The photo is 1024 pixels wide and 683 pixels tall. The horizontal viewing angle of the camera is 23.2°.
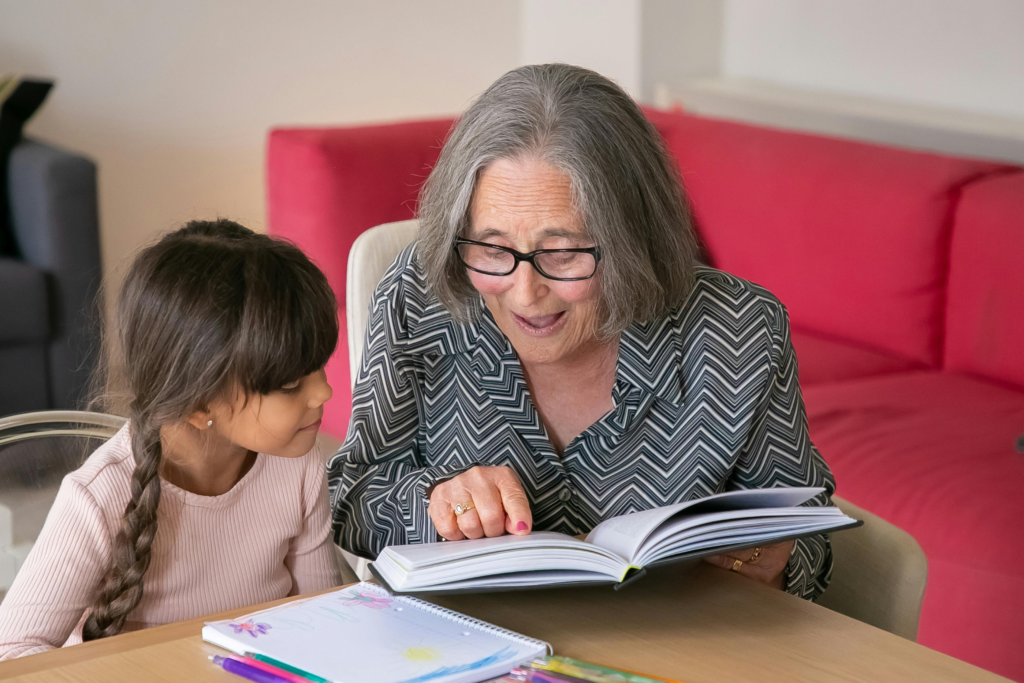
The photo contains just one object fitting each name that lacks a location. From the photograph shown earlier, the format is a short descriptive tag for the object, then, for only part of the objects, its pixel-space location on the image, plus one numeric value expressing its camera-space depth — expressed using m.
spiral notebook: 1.75
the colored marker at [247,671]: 1.75
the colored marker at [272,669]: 1.74
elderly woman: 2.03
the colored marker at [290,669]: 1.74
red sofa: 2.52
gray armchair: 3.84
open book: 1.79
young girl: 1.89
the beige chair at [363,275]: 2.29
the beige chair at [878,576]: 2.03
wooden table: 1.77
